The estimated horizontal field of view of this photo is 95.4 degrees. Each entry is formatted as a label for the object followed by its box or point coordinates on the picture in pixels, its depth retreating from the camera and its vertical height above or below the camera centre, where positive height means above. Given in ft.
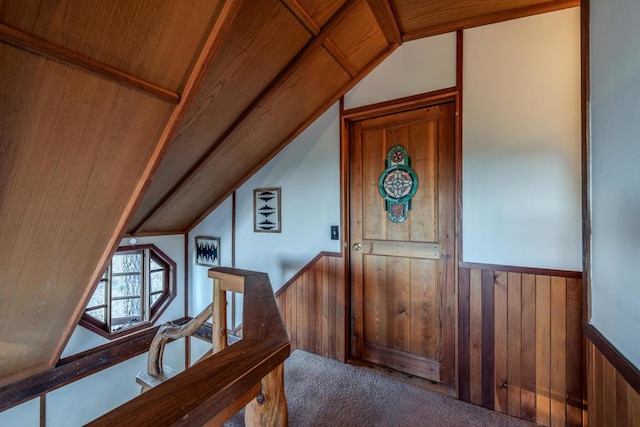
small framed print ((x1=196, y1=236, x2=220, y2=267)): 10.48 -1.41
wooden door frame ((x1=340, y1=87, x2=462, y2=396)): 6.14 +1.34
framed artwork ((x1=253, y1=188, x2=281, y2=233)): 8.77 +0.08
